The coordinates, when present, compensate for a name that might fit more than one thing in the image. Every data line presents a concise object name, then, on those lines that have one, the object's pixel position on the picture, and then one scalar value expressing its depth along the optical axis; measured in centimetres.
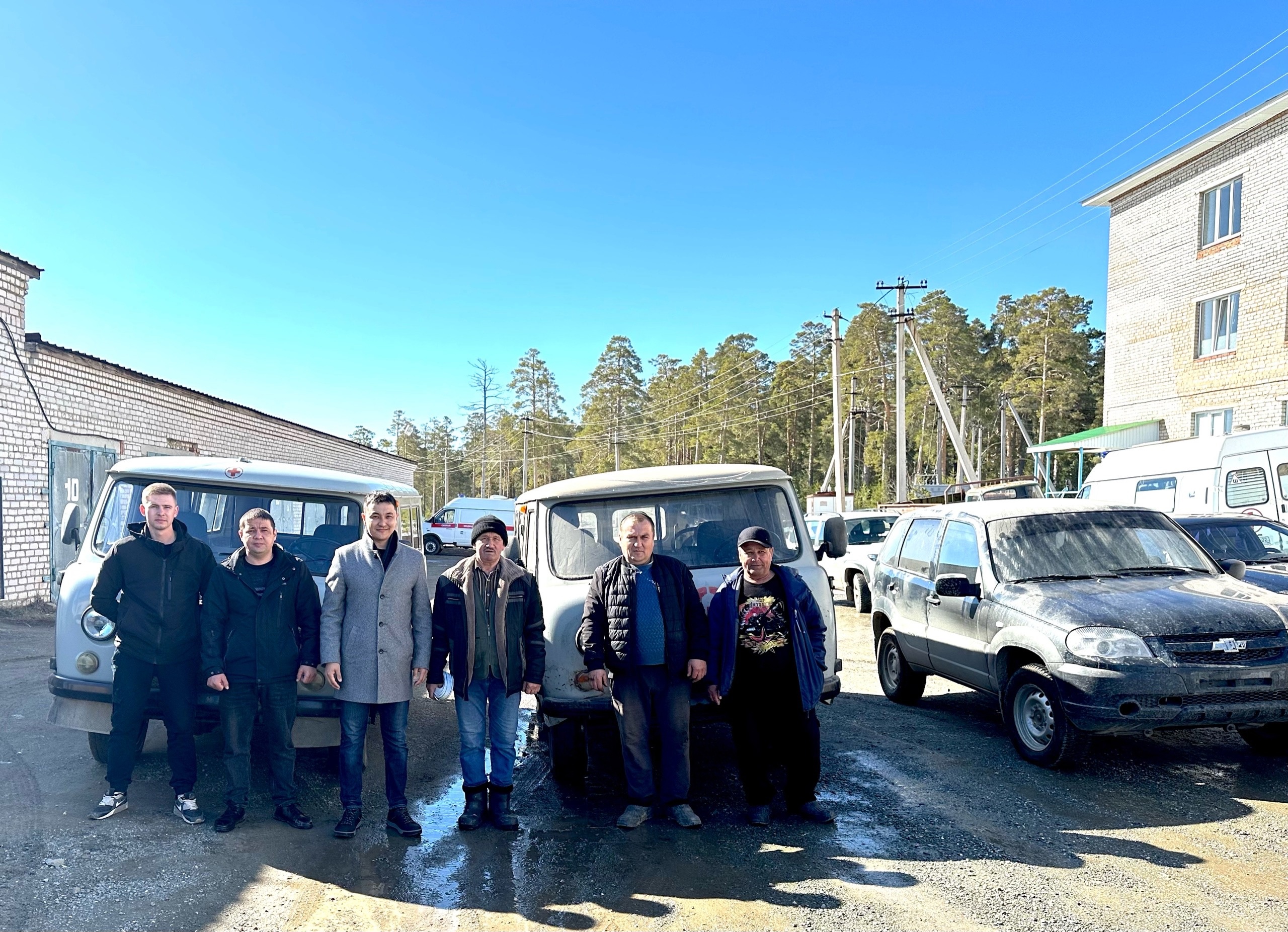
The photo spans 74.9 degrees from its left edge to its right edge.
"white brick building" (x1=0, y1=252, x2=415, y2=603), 1277
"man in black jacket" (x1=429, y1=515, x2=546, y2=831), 478
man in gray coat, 470
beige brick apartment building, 2242
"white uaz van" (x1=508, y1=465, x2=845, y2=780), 572
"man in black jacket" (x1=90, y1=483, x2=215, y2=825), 477
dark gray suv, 509
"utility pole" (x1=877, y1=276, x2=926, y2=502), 3143
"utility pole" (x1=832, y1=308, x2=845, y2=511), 3275
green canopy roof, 2623
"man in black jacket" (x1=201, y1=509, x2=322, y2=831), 477
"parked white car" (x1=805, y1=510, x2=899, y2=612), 1486
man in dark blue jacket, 480
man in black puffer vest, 475
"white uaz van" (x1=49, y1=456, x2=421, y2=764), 515
